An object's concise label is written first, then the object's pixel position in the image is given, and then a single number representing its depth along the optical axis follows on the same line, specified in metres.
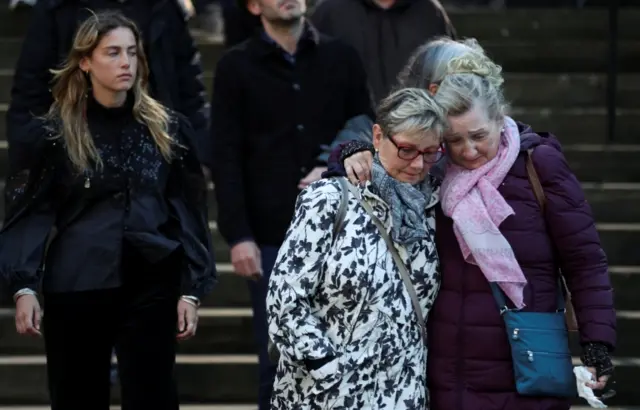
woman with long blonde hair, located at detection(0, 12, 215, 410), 10.43
